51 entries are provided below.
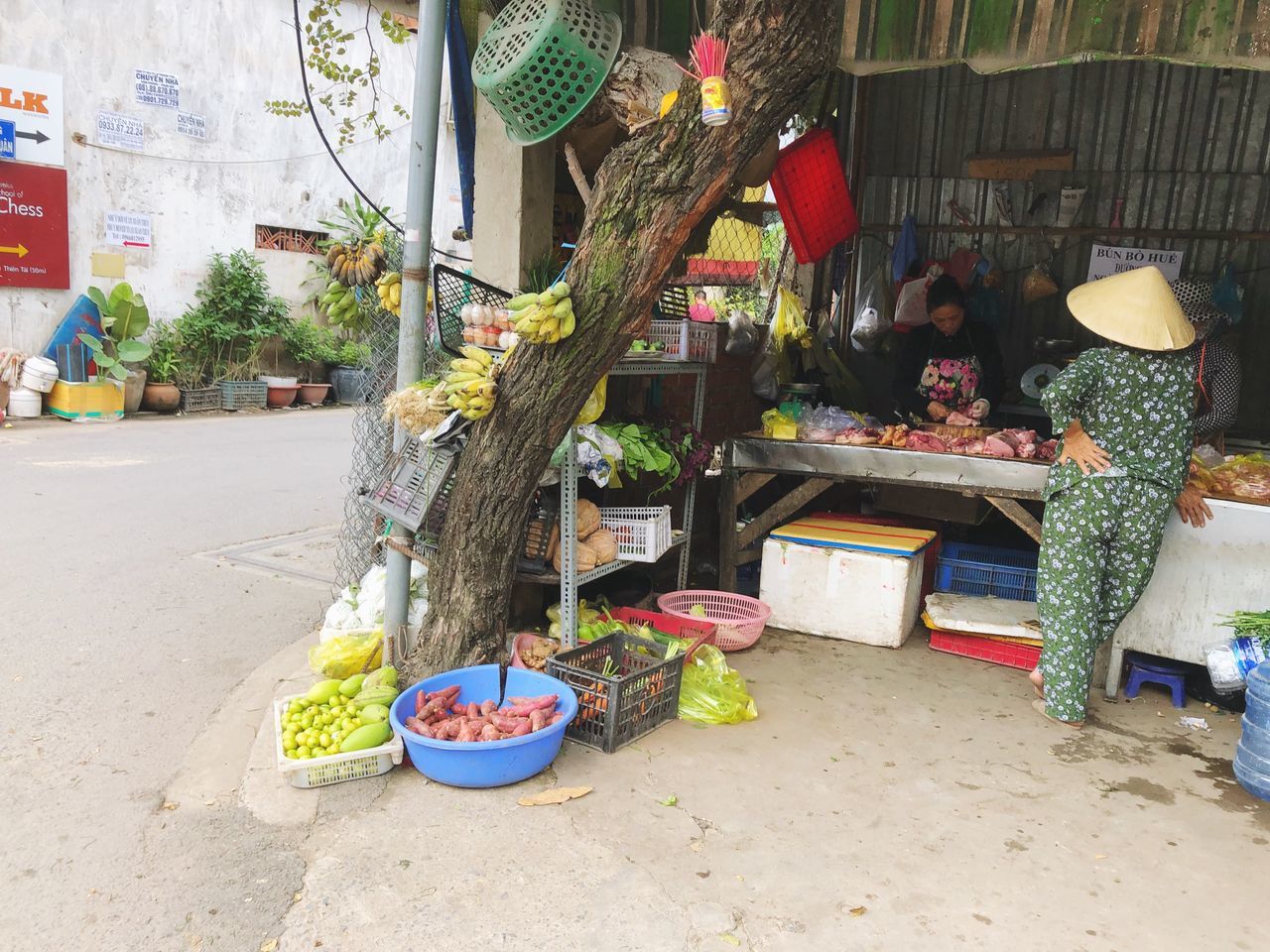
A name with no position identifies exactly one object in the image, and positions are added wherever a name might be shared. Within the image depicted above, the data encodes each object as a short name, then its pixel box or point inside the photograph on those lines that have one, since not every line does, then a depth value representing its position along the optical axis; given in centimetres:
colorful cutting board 505
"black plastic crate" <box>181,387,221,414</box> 1343
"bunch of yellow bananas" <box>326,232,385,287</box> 475
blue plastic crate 551
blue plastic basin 331
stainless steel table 486
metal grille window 1495
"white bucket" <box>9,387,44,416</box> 1171
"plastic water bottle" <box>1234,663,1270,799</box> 345
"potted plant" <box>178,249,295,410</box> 1373
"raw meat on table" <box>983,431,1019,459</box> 493
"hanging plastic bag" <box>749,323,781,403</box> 656
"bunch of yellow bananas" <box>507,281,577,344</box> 347
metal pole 383
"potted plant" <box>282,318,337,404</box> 1519
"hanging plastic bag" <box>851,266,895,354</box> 704
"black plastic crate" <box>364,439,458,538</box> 400
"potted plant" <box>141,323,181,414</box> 1305
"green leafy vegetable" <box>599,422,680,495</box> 473
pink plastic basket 486
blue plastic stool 448
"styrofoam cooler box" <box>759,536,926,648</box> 505
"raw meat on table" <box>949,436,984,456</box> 499
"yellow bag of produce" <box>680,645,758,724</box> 405
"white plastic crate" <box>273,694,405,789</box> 335
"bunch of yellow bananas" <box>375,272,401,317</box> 430
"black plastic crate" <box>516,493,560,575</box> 445
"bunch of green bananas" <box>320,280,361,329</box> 491
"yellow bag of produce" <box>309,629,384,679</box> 416
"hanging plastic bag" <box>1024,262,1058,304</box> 698
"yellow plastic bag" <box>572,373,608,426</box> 443
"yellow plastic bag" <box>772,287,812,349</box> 679
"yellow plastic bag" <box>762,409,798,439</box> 554
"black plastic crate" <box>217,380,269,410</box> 1398
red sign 1160
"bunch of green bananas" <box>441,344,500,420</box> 372
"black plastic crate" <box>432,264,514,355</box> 433
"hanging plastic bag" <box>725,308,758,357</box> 622
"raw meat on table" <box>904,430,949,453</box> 509
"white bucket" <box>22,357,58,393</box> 1179
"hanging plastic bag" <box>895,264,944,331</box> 688
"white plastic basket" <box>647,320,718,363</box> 532
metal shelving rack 423
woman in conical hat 395
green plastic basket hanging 371
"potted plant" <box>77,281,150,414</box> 1222
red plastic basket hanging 514
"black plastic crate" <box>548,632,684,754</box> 372
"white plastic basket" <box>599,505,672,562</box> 469
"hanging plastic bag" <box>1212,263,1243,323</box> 634
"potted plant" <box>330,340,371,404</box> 1600
